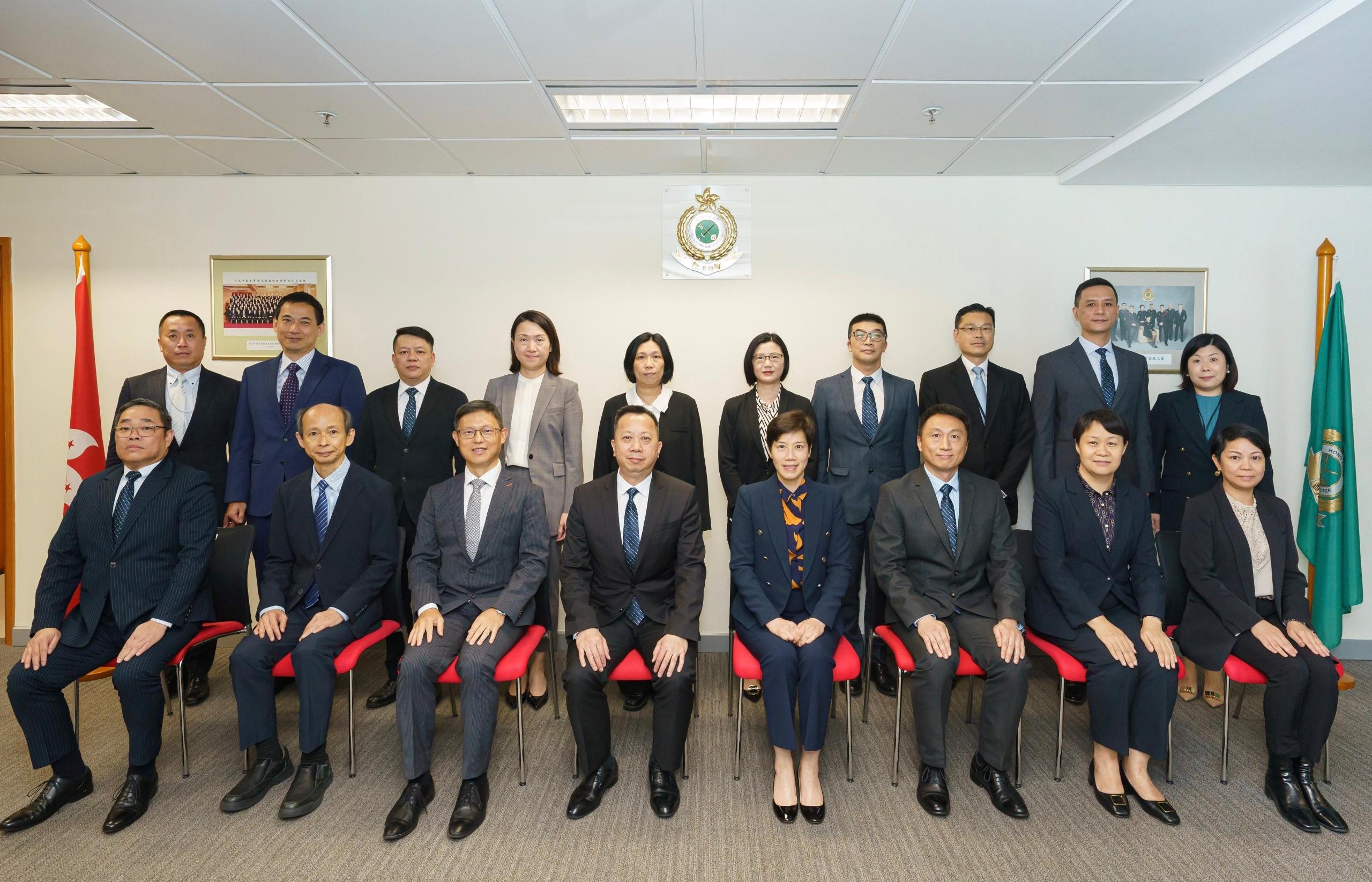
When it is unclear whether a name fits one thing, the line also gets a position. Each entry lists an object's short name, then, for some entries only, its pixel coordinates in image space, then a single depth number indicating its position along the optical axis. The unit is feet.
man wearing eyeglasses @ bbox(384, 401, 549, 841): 8.31
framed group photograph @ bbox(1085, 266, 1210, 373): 13.87
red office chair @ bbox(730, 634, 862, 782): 8.61
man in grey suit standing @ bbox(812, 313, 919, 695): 11.63
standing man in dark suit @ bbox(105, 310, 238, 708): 11.68
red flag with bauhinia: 12.71
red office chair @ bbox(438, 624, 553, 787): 8.55
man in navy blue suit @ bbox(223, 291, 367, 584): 11.48
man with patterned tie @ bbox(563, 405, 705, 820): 8.50
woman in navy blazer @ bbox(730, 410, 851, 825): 8.71
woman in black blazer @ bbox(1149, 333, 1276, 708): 11.76
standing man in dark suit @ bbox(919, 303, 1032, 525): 12.23
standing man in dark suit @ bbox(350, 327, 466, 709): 11.41
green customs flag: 12.08
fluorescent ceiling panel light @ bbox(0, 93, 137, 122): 10.78
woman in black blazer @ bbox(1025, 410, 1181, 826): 8.42
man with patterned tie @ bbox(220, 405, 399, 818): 8.57
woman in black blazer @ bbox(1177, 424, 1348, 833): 8.39
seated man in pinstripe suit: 8.36
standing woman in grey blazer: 11.73
